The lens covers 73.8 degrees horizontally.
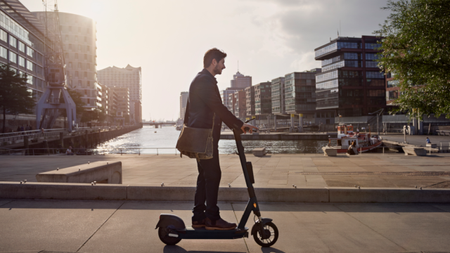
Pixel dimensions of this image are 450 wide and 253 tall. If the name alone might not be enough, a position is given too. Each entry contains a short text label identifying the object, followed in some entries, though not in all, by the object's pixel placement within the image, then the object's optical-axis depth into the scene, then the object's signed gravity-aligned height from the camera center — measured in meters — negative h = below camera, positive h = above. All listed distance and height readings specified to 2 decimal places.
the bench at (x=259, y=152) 20.27 -1.93
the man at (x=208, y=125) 3.65 -0.01
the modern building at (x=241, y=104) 191.85 +12.71
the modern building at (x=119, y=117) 191.62 +5.46
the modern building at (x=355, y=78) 92.81 +13.96
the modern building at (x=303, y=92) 124.69 +12.94
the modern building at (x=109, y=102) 161.38 +13.76
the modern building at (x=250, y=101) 174.50 +13.17
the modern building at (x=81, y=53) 107.00 +26.46
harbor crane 55.41 +5.76
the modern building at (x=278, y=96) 140.25 +13.00
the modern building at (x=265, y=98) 159.00 +13.58
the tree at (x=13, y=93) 39.72 +4.53
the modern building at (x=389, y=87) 75.96 +9.20
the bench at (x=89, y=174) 6.48 -1.15
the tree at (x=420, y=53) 10.21 +2.46
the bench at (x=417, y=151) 20.25 -2.02
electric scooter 3.60 -1.29
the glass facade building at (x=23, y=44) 55.13 +17.44
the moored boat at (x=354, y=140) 38.21 -2.47
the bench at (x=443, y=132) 60.33 -2.21
